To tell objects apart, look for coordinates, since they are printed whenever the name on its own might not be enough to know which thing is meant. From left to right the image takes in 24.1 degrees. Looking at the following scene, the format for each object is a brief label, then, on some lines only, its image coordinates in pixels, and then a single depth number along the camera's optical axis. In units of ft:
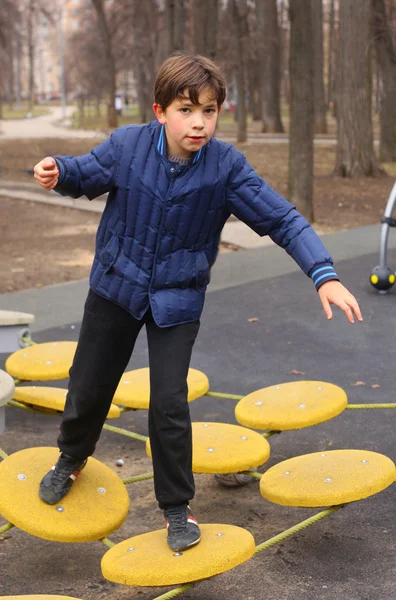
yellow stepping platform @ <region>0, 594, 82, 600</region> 8.84
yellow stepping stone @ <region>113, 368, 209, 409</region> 14.35
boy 9.85
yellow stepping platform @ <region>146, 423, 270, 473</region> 11.96
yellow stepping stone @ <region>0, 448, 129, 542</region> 10.52
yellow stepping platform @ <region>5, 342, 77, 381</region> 15.71
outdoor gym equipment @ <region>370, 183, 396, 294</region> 25.46
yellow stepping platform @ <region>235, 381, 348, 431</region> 13.02
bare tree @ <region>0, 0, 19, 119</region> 87.61
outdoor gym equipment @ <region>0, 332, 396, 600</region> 9.52
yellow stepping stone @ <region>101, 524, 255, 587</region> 9.25
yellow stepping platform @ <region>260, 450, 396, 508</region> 10.68
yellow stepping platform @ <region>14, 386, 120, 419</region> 14.87
